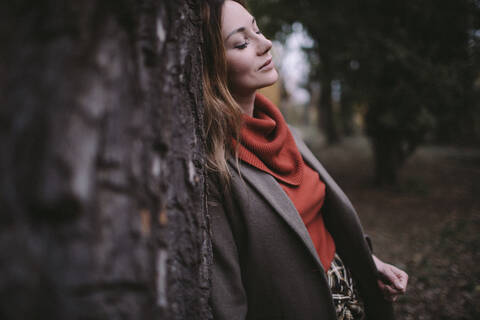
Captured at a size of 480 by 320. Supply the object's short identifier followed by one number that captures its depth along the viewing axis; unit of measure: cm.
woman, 133
